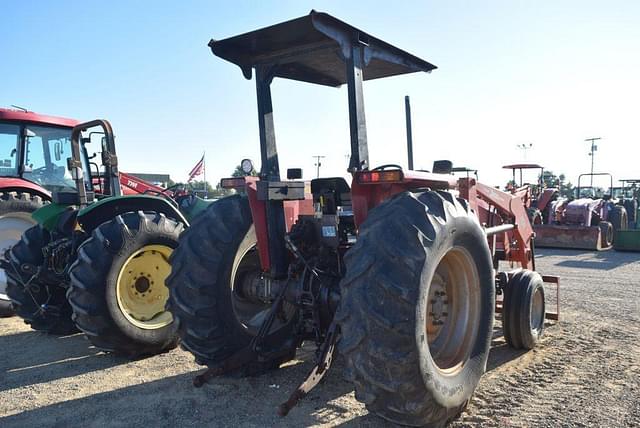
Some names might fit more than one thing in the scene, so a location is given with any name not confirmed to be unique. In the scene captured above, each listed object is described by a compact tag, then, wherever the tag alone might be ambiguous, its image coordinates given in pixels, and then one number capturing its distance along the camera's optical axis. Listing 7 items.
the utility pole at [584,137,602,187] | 41.82
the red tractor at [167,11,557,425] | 2.67
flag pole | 23.08
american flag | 22.73
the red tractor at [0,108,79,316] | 6.98
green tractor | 4.66
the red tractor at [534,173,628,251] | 13.45
